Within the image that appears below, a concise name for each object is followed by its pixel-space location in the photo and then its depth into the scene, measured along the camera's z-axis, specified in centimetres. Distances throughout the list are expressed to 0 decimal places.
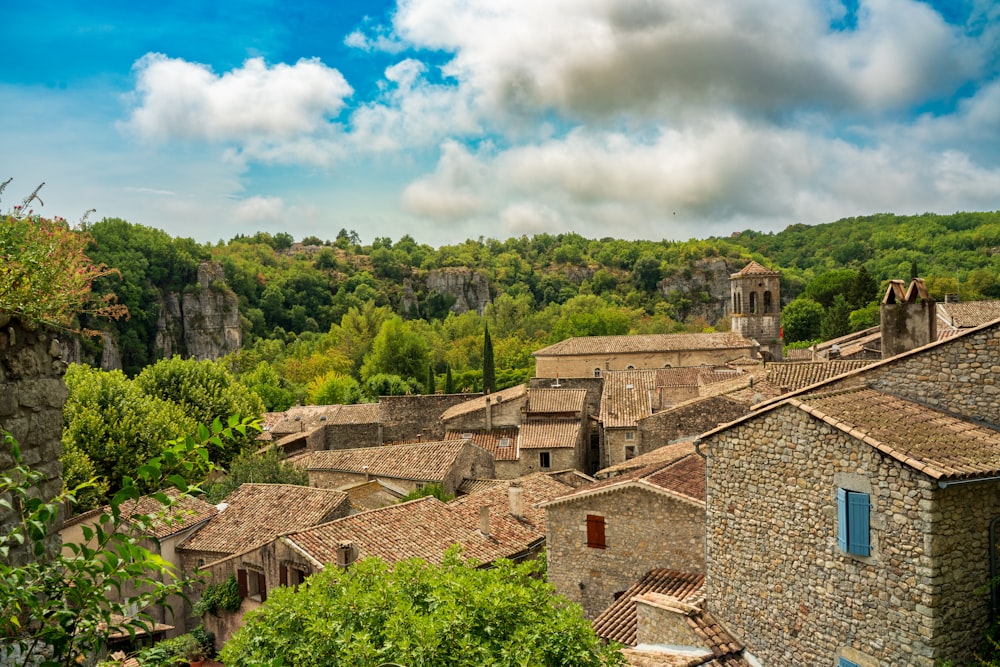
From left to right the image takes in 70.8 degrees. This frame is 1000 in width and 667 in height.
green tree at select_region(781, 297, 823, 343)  7588
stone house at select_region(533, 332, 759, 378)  5106
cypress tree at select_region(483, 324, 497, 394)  5624
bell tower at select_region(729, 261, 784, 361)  5628
